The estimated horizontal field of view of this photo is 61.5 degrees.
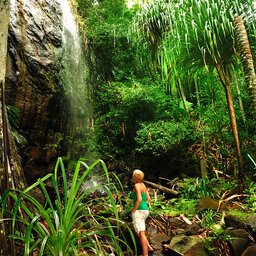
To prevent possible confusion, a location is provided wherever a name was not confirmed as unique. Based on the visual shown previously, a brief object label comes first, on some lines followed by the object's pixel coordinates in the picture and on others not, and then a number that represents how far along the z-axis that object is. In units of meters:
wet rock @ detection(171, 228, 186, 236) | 2.82
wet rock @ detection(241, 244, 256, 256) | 2.03
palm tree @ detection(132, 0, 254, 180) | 3.45
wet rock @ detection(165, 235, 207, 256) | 2.21
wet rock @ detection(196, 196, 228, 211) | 2.97
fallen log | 4.14
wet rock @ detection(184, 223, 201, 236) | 2.62
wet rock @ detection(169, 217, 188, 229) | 3.01
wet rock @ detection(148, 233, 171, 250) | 2.55
